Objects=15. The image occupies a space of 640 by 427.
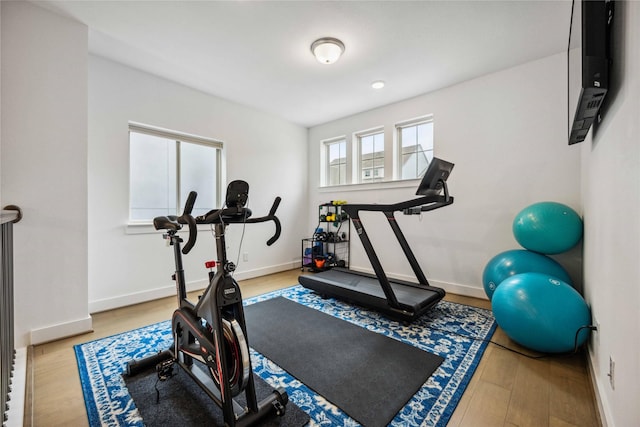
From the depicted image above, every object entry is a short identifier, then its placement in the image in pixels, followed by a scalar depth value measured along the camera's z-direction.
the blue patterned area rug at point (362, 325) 1.35
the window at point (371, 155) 4.25
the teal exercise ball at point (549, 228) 2.27
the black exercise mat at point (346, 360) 1.45
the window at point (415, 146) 3.74
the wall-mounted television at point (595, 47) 1.14
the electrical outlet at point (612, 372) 1.15
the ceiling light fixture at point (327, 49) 2.47
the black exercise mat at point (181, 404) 1.30
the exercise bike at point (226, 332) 1.20
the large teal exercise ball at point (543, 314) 1.72
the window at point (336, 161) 4.78
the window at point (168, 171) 3.14
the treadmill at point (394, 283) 2.33
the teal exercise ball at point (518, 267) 2.34
